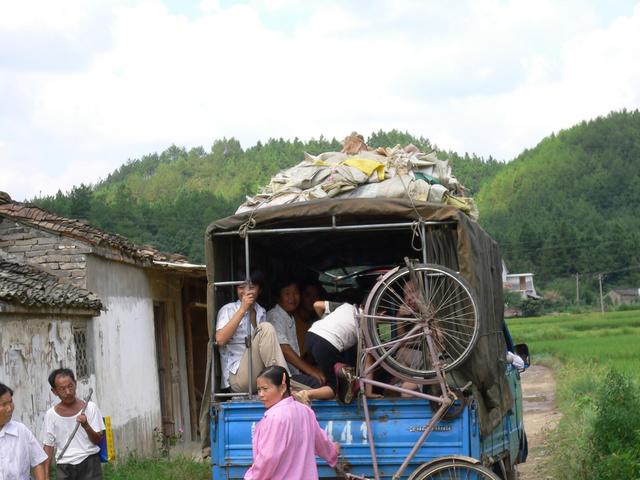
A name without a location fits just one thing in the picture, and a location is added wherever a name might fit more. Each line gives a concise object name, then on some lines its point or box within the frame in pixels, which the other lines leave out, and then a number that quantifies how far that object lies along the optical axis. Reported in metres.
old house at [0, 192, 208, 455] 10.43
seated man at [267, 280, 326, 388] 7.73
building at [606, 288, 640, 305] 87.69
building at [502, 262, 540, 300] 89.50
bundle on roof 8.10
